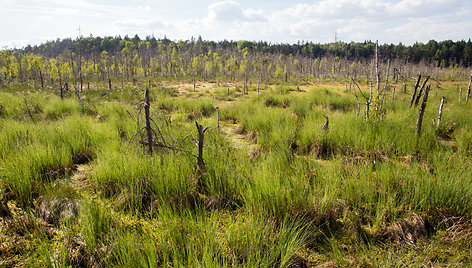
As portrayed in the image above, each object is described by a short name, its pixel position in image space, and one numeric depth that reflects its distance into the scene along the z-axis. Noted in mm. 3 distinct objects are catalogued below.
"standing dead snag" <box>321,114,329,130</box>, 5596
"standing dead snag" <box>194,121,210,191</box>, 3533
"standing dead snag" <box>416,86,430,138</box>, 5049
